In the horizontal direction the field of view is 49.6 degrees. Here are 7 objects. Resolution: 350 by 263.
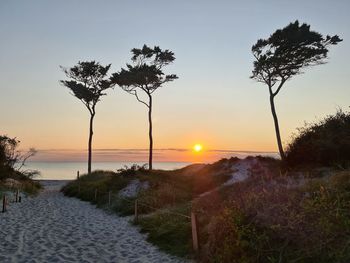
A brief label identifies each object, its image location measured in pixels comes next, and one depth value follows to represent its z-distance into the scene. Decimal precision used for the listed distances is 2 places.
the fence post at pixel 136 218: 14.64
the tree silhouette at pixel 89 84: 39.69
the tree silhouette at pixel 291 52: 28.27
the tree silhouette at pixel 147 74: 35.56
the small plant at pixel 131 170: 25.62
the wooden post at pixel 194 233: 9.01
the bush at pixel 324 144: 14.45
